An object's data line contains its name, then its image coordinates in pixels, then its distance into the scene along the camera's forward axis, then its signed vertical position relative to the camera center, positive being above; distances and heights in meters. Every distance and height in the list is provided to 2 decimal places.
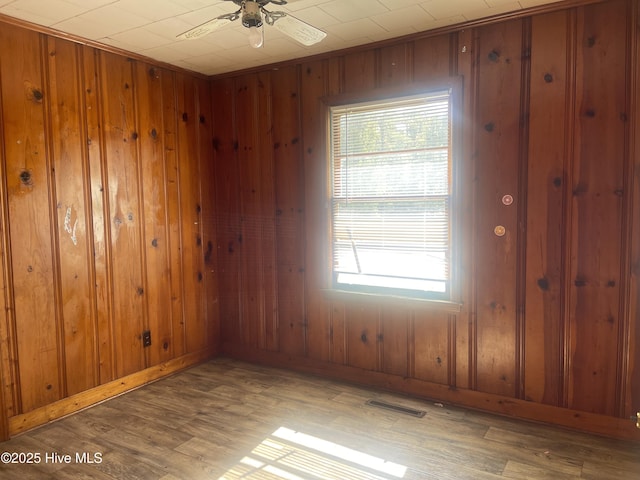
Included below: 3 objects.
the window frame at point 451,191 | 3.15 +0.12
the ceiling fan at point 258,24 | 2.21 +0.94
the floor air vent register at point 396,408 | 3.16 -1.41
